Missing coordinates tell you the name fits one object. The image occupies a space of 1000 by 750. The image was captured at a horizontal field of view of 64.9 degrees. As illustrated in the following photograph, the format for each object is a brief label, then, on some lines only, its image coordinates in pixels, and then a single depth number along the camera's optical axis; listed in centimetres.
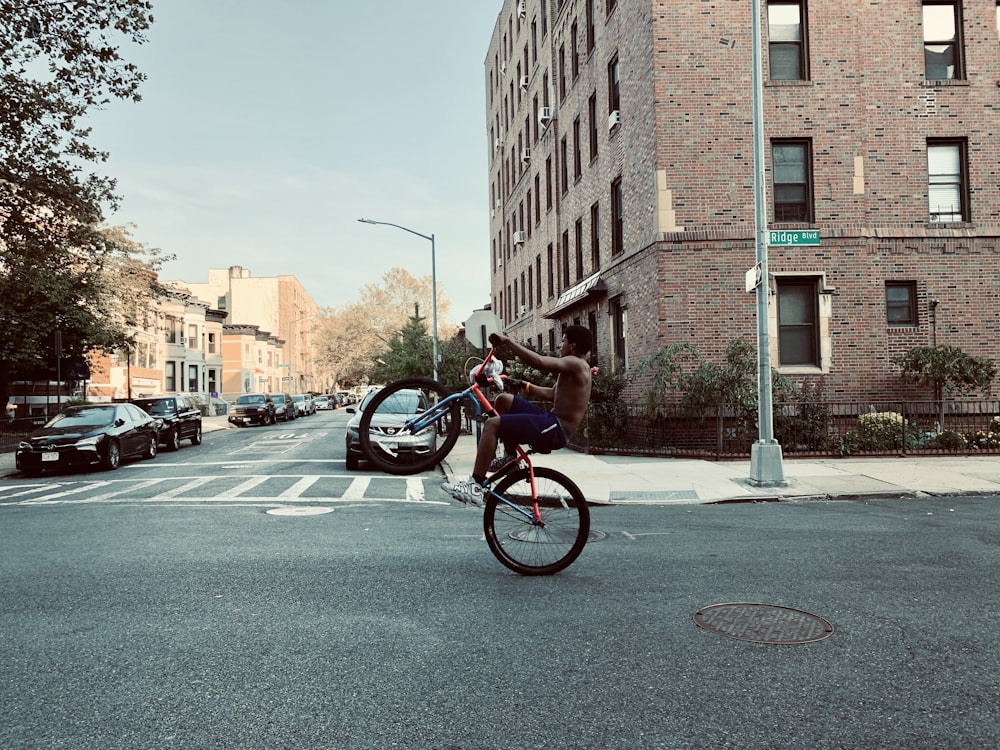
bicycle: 634
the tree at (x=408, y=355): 3709
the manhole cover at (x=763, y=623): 484
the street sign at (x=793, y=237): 1266
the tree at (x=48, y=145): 1784
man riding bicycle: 617
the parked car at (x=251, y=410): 4397
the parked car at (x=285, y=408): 4875
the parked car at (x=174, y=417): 2527
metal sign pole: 1273
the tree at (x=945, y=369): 1747
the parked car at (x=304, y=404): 6305
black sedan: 1731
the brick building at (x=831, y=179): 1866
